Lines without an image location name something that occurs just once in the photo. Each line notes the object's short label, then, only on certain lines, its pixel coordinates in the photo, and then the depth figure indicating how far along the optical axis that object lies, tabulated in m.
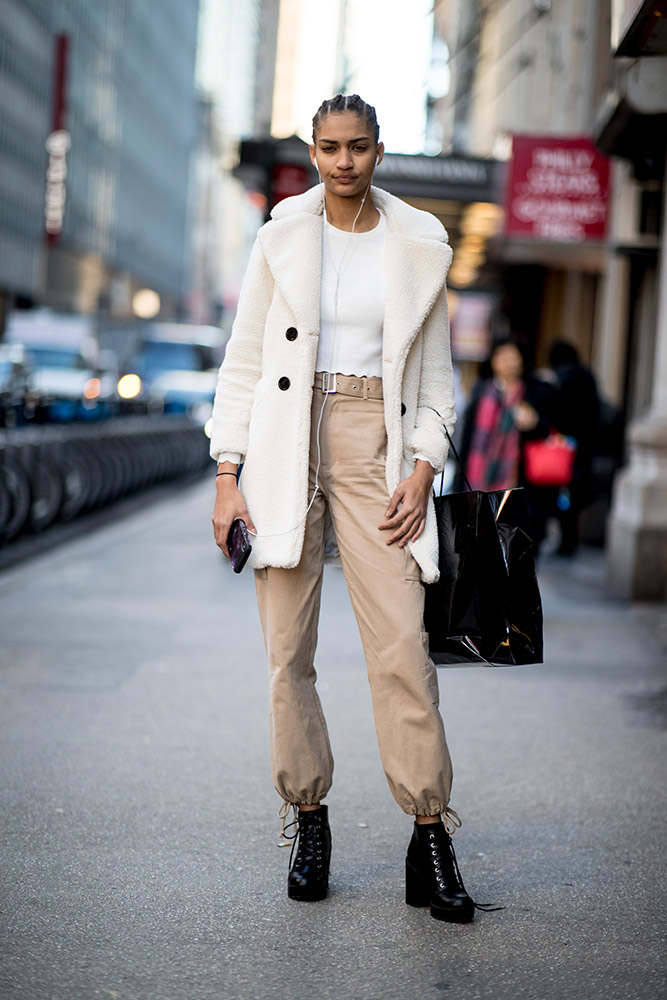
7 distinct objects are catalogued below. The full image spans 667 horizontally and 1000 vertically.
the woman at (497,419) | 9.29
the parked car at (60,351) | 26.39
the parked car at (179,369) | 32.44
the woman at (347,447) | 3.57
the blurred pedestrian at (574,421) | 12.15
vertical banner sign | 70.38
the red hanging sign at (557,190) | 13.88
